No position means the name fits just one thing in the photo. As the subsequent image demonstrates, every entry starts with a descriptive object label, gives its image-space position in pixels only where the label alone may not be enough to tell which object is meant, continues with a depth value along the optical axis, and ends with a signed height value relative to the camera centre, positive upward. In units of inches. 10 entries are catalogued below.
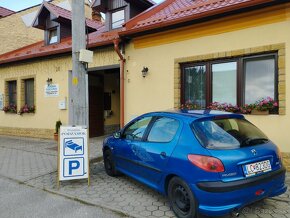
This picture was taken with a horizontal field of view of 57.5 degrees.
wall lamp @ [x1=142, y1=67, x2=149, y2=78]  321.4 +39.7
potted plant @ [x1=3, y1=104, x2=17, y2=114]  495.2 -9.8
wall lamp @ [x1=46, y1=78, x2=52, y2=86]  439.5 +37.9
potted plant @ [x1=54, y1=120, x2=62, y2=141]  416.3 -33.7
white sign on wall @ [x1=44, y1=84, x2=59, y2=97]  433.7 +22.7
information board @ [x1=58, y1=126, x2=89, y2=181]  195.9 -37.4
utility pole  217.0 +26.2
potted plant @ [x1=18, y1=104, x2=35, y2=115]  464.8 -9.3
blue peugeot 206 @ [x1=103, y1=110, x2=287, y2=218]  124.4 -30.1
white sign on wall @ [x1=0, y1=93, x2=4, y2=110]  521.4 +3.5
